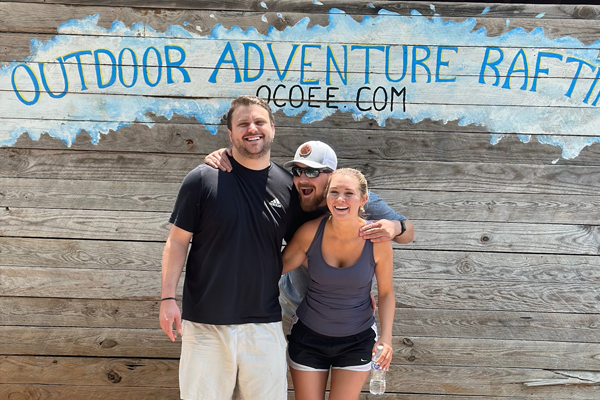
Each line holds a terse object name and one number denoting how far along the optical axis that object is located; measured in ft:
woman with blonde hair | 8.25
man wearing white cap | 8.36
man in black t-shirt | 8.08
